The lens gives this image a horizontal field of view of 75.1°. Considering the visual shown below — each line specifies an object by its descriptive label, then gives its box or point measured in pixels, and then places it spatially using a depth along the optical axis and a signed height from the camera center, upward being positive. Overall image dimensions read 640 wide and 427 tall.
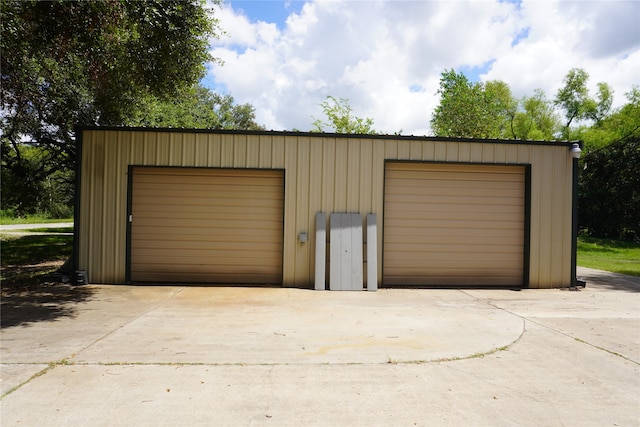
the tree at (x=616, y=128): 25.22 +6.48
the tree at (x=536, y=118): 33.16 +8.35
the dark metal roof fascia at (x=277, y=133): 8.21 +1.66
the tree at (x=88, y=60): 5.91 +2.76
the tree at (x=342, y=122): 23.36 +5.38
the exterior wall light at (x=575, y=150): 8.52 +1.49
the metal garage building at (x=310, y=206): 8.28 +0.24
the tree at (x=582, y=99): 33.72 +10.08
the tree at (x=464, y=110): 24.29 +6.66
